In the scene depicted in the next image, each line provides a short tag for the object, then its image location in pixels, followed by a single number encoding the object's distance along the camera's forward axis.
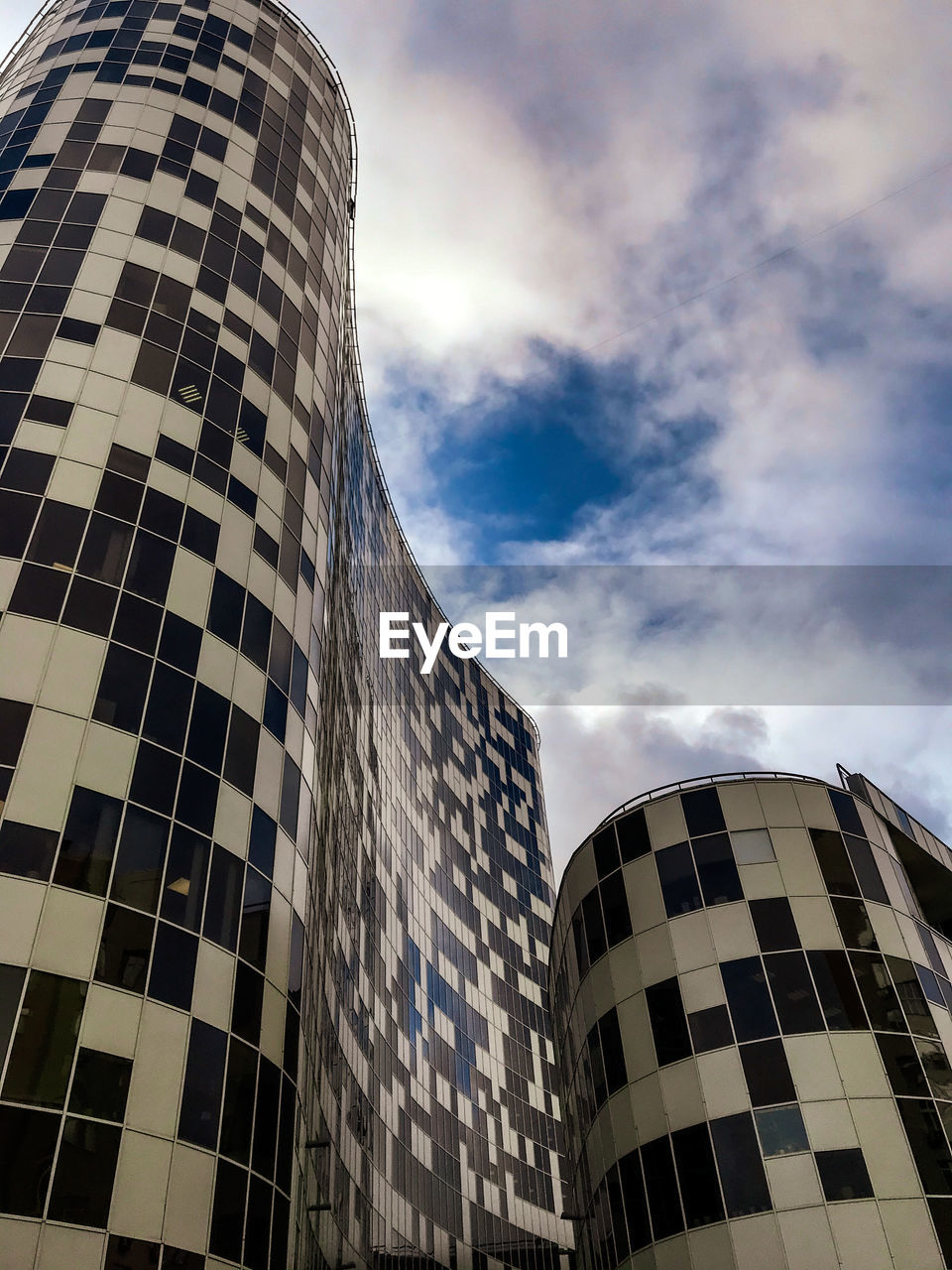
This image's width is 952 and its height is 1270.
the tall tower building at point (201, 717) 25.62
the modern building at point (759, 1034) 30.75
